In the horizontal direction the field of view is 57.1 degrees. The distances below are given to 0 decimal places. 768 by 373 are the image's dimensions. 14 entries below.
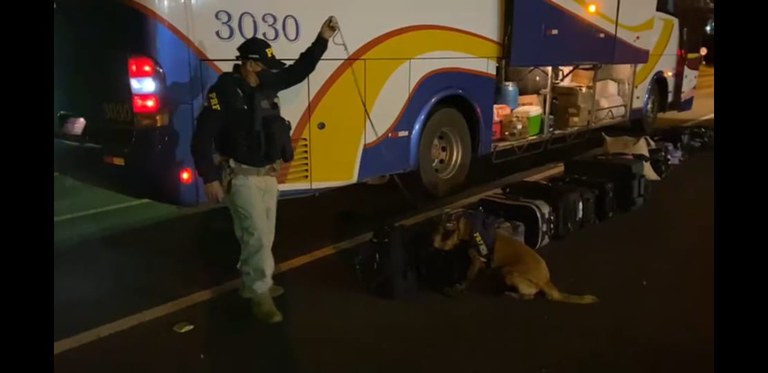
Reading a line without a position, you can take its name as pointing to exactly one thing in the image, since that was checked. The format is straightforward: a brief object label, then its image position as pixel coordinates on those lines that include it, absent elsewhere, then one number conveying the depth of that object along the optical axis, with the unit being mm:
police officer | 4340
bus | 5109
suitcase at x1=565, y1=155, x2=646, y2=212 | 7195
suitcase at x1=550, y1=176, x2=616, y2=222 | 6848
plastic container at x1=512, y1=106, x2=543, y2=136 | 8938
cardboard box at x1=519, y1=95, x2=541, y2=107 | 9305
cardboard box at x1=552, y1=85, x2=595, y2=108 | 10055
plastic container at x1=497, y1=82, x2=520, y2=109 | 8734
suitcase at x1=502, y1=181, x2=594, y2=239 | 6250
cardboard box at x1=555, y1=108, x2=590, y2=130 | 10141
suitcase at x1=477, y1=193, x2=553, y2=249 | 5980
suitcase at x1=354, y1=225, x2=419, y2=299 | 4934
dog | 4949
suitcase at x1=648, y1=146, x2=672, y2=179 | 8828
